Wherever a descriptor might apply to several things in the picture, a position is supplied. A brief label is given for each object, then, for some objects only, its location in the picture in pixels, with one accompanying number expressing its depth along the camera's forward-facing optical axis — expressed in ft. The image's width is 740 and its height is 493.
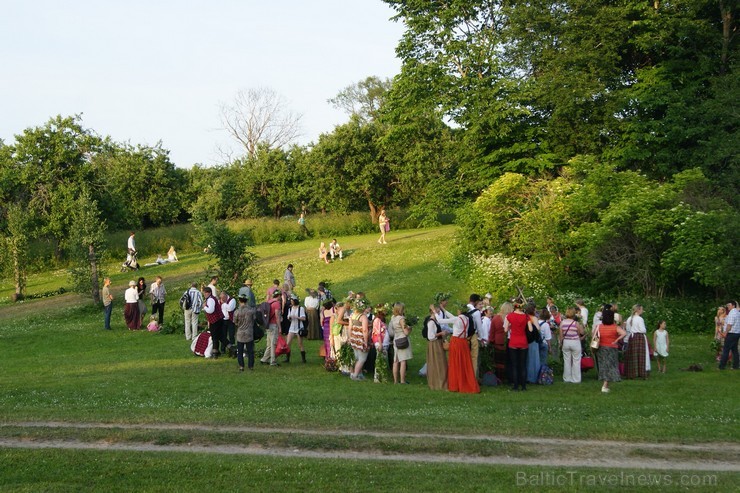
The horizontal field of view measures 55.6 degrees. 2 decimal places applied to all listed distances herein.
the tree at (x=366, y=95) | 312.91
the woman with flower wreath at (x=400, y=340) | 51.13
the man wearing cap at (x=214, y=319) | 60.34
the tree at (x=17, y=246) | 110.93
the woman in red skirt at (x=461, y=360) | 48.32
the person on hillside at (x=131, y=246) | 124.06
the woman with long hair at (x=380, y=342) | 52.13
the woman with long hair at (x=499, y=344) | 51.80
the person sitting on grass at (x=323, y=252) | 121.19
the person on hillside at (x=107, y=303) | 81.89
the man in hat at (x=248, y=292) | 61.31
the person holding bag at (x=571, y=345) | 51.24
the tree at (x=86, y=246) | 97.14
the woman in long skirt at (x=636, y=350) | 53.21
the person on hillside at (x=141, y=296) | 82.84
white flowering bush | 88.73
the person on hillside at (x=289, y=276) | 84.94
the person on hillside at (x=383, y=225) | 135.64
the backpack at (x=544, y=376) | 51.57
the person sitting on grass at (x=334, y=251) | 121.90
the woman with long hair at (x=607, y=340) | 49.67
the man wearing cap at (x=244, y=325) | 54.39
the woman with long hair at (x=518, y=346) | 48.60
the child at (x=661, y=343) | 56.03
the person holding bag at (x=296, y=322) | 59.11
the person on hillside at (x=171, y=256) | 140.97
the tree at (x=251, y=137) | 284.72
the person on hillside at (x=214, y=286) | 64.55
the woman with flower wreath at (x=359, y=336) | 52.08
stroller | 127.85
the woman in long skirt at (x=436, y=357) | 49.44
